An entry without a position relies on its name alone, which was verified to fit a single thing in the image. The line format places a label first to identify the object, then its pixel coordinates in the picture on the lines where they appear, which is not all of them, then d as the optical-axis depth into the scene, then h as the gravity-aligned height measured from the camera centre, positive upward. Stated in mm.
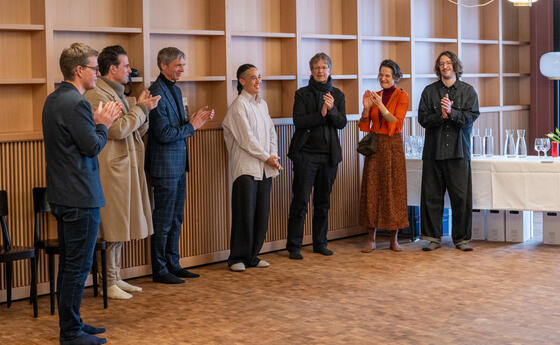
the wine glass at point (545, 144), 7469 +32
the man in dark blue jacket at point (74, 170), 4453 -94
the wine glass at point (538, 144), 7492 +34
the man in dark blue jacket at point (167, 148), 6305 +32
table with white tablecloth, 7367 -320
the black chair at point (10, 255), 5289 -651
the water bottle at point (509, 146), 7785 +20
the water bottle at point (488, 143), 7812 +50
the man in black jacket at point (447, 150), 7359 -11
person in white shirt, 6758 -115
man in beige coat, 5746 -83
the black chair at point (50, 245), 5501 -616
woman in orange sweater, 7359 -132
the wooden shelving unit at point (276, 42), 6051 +1005
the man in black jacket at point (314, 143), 7191 +65
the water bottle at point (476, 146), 7964 +18
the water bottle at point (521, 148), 7742 -1
